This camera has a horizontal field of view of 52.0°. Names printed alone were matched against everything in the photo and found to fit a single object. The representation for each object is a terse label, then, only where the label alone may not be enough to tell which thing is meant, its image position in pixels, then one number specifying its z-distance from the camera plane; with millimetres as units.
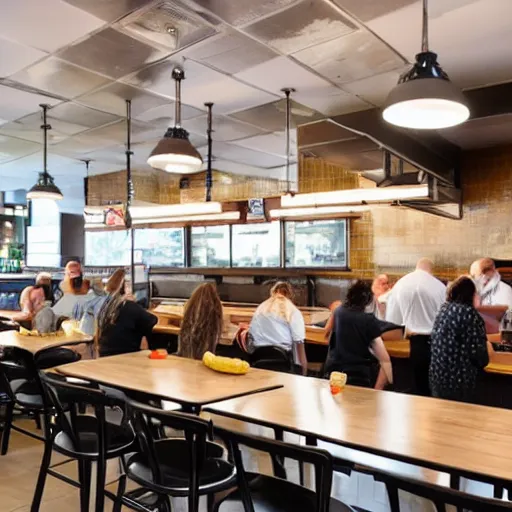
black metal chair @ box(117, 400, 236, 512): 1986
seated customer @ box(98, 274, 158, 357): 4262
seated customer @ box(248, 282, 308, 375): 4535
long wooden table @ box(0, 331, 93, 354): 4172
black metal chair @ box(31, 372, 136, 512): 2424
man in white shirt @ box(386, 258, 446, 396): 4402
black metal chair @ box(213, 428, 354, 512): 1611
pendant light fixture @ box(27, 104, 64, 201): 5581
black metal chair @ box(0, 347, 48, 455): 3750
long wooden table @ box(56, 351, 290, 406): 2586
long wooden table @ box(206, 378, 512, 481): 1748
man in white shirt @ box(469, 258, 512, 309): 5746
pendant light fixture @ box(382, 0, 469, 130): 2480
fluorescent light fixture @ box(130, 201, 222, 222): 5395
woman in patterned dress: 3547
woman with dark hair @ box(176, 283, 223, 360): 3775
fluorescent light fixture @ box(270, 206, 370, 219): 5414
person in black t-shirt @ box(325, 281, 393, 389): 3836
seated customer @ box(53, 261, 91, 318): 5555
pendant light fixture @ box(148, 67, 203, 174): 4164
